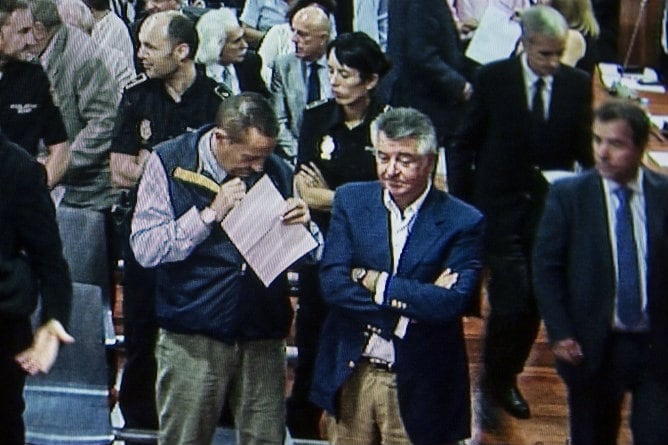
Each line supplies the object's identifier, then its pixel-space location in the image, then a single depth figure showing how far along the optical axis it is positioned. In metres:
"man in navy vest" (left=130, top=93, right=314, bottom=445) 7.76
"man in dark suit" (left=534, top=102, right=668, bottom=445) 7.82
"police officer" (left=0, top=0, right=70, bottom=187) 9.17
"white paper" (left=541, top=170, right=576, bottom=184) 9.21
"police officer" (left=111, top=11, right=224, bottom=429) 9.09
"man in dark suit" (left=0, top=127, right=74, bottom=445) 6.89
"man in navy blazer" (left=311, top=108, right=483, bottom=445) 7.64
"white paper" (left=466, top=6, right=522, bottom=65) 10.26
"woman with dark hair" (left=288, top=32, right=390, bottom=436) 8.89
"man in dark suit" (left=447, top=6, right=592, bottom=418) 9.17
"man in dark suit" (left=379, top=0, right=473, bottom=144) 10.36
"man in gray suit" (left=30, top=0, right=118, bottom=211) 9.81
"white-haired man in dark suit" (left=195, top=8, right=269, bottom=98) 10.88
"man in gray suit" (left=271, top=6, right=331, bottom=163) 10.48
